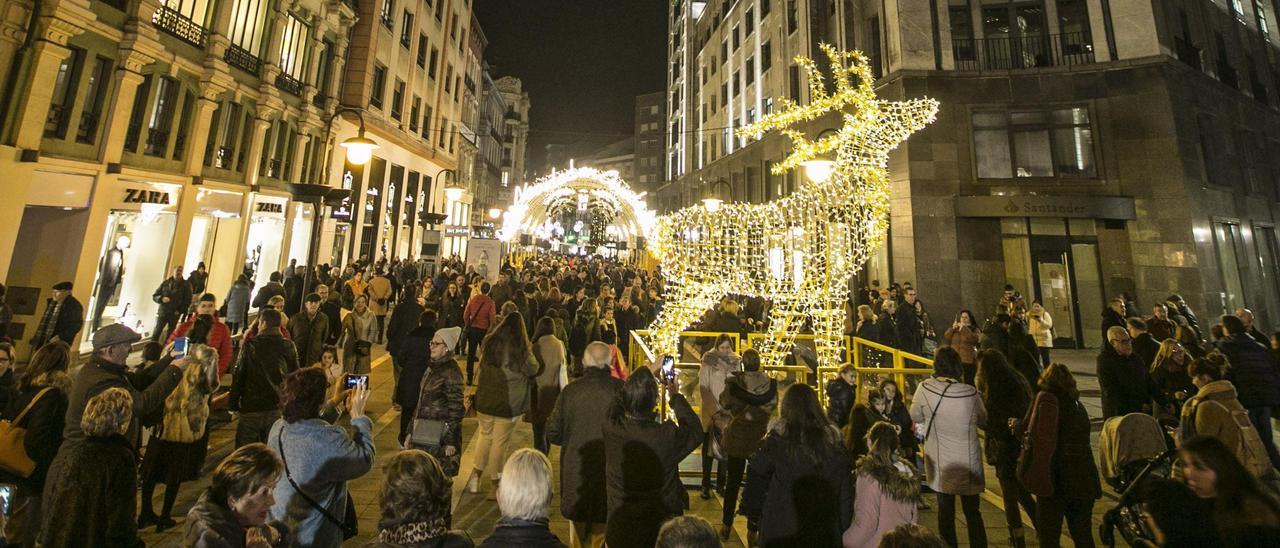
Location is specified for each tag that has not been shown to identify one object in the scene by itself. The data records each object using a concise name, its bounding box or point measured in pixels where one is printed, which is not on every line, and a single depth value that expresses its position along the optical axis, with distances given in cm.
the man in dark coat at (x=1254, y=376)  627
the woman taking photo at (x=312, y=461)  285
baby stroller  410
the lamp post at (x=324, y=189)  910
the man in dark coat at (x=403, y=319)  829
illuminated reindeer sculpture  804
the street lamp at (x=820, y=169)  821
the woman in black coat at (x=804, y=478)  310
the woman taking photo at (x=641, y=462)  317
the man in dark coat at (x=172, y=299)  1117
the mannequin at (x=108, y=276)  1221
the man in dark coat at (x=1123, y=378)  560
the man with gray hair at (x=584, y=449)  369
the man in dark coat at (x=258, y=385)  492
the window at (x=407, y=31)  2678
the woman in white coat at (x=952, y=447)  407
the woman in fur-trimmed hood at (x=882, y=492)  303
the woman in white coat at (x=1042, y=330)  1019
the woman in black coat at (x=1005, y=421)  438
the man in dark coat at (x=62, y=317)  811
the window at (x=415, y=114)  2864
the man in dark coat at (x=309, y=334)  723
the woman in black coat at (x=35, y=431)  346
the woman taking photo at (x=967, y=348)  749
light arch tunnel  2278
